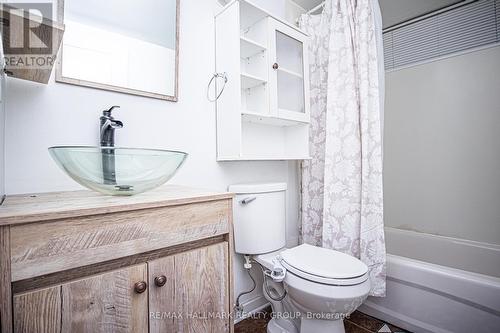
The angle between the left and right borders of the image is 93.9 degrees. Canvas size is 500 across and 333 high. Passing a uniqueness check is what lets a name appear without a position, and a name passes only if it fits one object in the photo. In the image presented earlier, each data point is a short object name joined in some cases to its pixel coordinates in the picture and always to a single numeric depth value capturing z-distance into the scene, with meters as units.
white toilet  0.99
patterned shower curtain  1.35
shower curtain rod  1.85
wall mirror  0.92
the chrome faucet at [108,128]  0.87
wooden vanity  0.49
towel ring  1.29
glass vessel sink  0.66
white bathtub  1.06
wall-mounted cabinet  1.26
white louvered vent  1.78
